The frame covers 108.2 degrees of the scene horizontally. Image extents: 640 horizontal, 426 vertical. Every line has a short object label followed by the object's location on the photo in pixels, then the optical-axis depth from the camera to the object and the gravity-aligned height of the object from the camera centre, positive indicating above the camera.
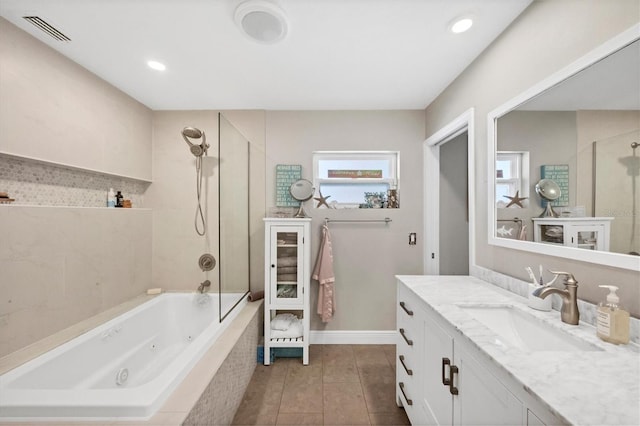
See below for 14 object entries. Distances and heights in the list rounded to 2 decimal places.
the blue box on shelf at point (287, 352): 2.18 -1.33
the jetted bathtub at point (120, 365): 0.99 -0.88
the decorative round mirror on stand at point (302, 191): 2.30 +0.21
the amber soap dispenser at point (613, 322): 0.77 -0.37
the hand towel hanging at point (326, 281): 2.25 -0.67
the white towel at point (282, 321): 2.13 -1.03
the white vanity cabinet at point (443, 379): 0.71 -0.66
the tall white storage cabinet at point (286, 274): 2.08 -0.57
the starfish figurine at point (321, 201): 2.42 +0.11
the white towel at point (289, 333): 2.09 -1.10
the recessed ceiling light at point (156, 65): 1.67 +1.07
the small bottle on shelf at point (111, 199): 2.03 +0.11
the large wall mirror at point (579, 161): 0.82 +0.22
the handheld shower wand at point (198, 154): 2.25 +0.59
